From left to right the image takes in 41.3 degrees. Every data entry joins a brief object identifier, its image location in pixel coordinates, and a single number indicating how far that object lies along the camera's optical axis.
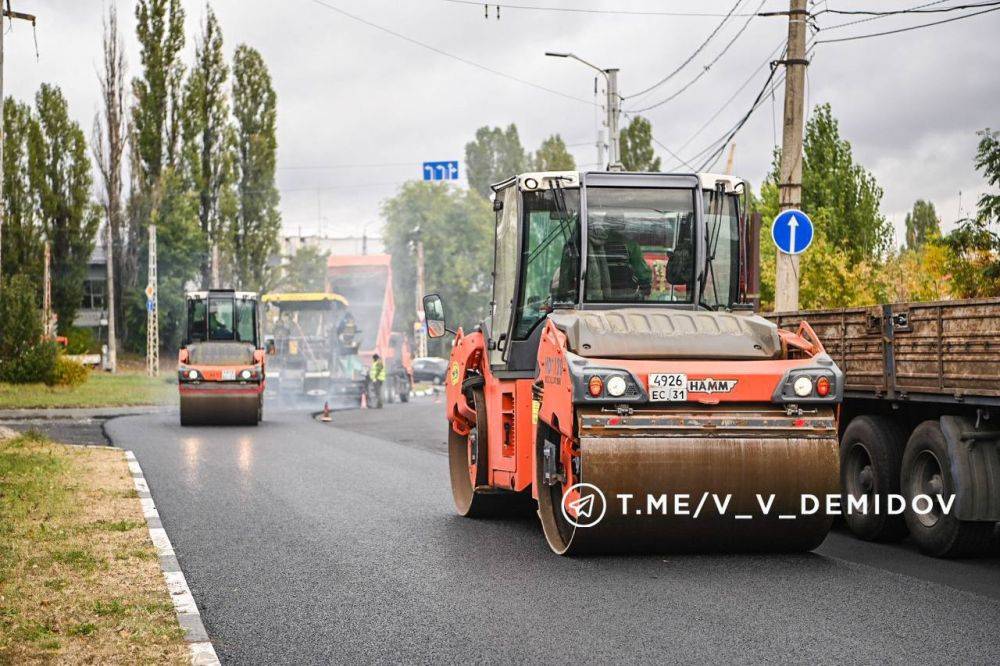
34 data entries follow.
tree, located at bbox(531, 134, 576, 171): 89.06
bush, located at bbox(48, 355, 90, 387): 37.09
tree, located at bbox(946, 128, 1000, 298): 16.05
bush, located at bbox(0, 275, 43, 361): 34.56
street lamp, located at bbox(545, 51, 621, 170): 30.56
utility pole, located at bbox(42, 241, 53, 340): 58.67
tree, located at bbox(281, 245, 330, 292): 99.35
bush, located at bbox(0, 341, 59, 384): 36.16
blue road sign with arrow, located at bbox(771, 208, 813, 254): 16.08
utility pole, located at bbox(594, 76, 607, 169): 36.94
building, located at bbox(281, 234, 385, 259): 138.00
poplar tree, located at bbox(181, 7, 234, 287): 60.19
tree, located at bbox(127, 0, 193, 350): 59.47
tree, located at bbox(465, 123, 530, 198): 97.38
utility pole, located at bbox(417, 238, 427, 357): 64.57
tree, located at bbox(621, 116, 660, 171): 68.64
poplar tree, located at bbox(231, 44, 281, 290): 62.94
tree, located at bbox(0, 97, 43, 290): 60.84
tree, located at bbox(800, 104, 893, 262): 37.69
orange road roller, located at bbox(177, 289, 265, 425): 26.05
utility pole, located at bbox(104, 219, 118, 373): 59.53
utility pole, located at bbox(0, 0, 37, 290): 22.44
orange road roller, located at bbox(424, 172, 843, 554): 7.98
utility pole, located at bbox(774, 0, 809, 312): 17.55
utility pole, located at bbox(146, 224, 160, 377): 49.78
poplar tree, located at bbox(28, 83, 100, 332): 62.47
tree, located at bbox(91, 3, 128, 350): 59.31
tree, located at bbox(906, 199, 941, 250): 82.06
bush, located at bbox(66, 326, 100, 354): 63.12
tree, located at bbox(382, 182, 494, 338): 83.75
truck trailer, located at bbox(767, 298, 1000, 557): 8.55
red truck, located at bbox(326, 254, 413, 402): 41.66
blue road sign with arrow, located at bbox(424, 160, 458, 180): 40.41
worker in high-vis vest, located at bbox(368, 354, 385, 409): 36.25
